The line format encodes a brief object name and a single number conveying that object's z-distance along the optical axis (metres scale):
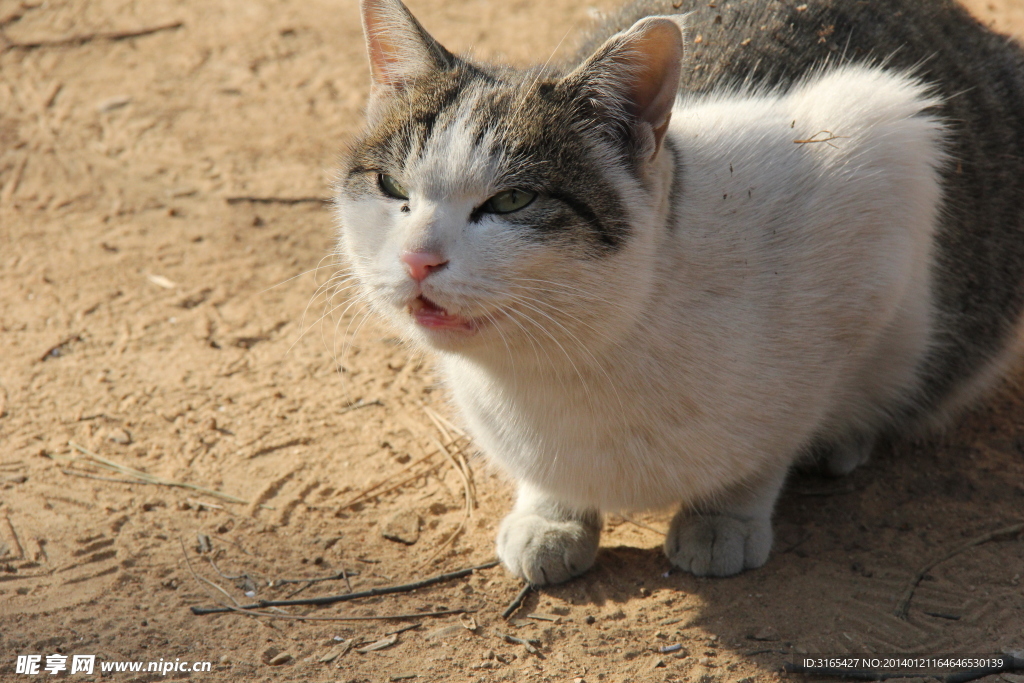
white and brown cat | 4.50
